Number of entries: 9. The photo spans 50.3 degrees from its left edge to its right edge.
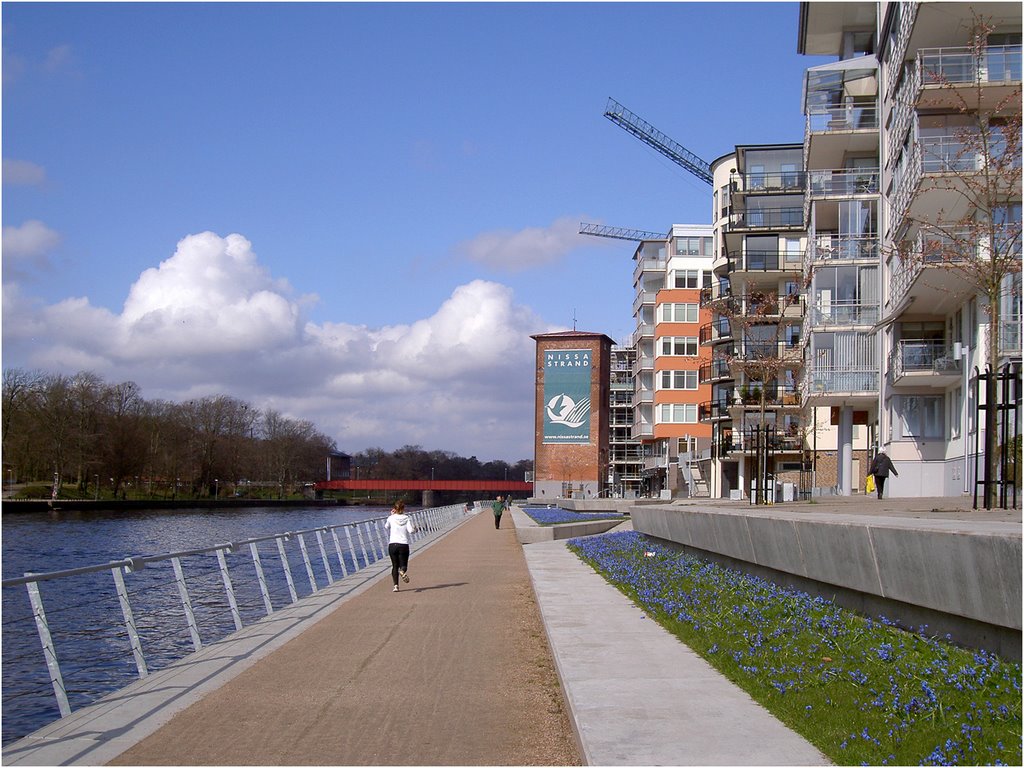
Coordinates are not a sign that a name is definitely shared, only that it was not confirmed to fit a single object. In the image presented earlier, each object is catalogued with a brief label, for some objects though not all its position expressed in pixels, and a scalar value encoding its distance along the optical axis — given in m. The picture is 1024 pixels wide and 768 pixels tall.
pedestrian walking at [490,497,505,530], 51.72
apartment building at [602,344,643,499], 133.25
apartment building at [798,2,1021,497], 28.05
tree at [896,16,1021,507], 25.59
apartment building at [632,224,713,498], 86.44
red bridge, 155.38
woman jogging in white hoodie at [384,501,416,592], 19.25
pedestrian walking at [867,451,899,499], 28.45
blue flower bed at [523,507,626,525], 49.14
